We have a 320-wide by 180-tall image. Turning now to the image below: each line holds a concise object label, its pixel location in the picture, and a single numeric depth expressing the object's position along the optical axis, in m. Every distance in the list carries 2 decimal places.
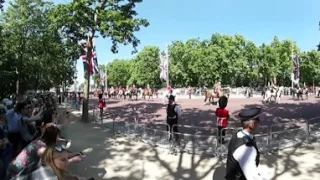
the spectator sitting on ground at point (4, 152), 4.04
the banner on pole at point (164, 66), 19.69
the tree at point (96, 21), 12.83
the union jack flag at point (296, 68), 27.12
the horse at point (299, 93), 23.41
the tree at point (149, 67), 57.56
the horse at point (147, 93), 28.08
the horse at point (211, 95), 18.83
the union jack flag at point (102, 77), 42.90
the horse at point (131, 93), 29.96
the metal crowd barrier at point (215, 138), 6.93
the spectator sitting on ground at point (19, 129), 5.08
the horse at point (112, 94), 35.18
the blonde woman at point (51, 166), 2.30
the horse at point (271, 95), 19.06
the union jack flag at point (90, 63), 13.98
